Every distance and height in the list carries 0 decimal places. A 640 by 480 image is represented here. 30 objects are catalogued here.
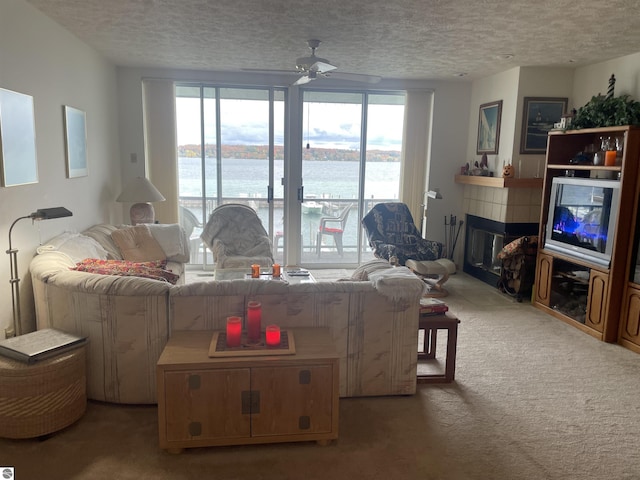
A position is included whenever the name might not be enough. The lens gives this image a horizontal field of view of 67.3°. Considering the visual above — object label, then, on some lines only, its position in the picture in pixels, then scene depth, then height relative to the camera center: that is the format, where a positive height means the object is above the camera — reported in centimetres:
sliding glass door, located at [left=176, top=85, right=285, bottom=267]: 588 +13
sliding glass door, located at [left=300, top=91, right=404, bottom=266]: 615 -2
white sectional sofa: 266 -87
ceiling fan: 375 +77
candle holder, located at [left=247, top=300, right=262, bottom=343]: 248 -81
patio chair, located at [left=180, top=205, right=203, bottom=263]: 606 -84
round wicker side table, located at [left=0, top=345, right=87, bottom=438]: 231 -115
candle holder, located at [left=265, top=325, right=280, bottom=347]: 246 -88
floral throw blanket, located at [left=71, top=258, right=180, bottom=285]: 295 -69
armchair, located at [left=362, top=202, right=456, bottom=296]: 518 -89
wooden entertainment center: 379 -81
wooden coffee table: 228 -113
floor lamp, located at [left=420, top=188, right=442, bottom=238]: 640 -67
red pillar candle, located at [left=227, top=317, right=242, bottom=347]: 244 -85
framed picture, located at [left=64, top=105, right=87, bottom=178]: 398 +15
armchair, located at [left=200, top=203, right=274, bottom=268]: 509 -78
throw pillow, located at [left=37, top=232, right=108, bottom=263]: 340 -65
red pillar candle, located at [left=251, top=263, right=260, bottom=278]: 390 -88
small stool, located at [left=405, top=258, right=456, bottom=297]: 511 -107
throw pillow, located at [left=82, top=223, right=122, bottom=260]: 412 -69
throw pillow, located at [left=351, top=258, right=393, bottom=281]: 304 -66
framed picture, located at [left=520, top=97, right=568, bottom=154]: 523 +54
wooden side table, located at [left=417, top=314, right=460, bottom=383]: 311 -109
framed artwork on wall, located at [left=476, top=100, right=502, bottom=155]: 563 +49
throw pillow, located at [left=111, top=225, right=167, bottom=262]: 434 -77
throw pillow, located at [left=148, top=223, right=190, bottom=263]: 462 -76
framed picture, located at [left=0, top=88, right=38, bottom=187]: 293 +11
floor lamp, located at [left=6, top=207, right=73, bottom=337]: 277 -64
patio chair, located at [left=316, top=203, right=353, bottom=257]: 642 -83
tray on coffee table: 235 -92
